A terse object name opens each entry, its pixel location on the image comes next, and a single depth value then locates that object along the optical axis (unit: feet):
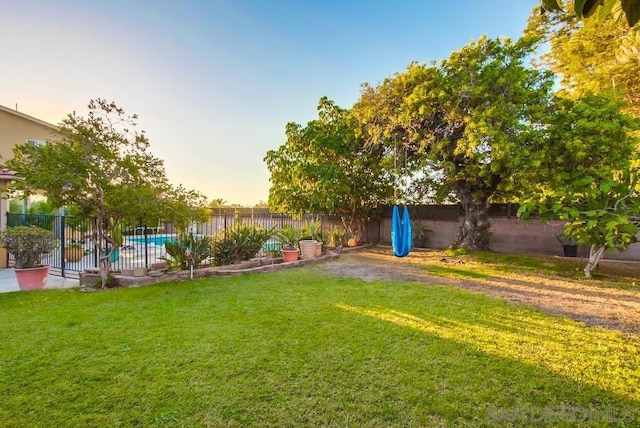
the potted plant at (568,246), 30.68
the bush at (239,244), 25.77
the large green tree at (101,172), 17.07
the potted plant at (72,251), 29.29
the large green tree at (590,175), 19.53
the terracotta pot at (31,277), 19.19
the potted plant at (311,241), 30.50
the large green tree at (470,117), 24.09
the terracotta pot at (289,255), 28.63
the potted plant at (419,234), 39.65
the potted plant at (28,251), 19.17
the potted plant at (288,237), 31.01
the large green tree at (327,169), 35.55
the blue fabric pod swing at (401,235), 24.99
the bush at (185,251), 22.85
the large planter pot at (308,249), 30.42
